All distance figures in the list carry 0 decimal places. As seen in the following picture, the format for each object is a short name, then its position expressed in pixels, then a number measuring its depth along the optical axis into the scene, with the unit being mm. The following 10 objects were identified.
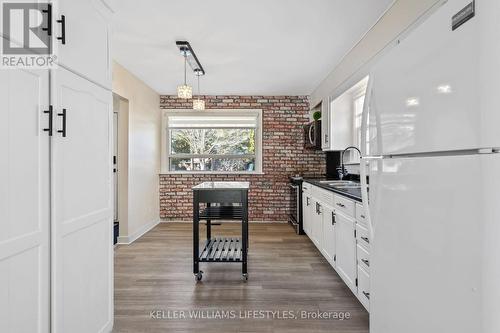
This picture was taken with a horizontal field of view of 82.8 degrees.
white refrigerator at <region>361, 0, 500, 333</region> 766
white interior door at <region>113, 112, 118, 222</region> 4293
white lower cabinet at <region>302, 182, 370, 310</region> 2178
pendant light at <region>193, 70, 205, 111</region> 3750
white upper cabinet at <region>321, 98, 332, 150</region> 4422
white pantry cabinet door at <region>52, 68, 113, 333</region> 1354
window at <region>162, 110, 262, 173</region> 5711
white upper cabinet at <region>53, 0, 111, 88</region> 1367
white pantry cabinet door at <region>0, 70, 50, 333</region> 1088
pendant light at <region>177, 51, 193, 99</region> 3250
